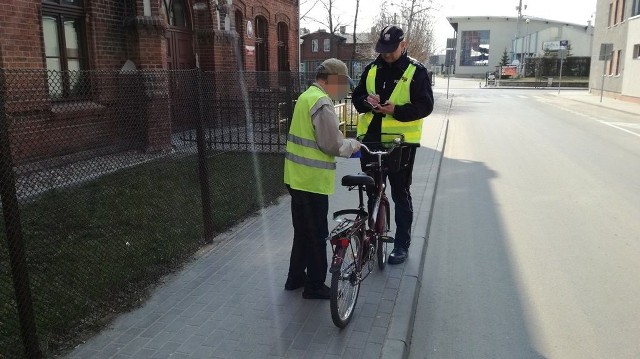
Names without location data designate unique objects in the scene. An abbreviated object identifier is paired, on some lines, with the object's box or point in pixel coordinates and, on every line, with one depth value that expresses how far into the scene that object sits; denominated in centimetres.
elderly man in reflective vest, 387
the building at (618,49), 2933
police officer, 447
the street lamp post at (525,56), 6512
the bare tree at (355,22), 2761
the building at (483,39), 9200
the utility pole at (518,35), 7976
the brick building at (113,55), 369
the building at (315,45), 7800
